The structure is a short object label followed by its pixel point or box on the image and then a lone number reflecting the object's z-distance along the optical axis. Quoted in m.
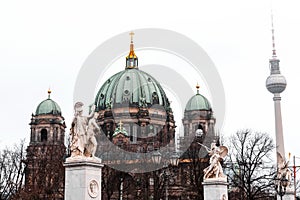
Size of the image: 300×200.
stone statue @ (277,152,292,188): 43.54
